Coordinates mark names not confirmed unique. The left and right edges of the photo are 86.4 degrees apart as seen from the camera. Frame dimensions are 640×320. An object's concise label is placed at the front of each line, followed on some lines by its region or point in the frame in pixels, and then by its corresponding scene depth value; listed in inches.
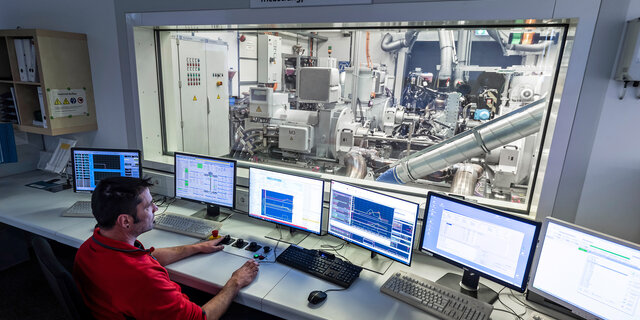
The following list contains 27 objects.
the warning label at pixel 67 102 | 92.6
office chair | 44.9
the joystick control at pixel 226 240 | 71.7
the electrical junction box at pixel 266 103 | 124.1
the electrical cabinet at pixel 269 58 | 209.2
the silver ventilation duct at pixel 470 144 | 77.7
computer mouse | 53.3
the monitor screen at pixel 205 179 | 78.4
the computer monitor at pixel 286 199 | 69.4
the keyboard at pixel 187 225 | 74.4
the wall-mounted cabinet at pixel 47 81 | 90.4
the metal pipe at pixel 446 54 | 197.8
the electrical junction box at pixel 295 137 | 120.3
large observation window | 80.5
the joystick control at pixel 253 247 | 69.3
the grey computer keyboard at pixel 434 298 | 51.8
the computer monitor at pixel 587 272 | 43.0
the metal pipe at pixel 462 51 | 208.4
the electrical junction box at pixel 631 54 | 48.9
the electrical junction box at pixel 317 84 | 114.1
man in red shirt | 47.3
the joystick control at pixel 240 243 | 70.6
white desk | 53.2
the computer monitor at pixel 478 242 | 51.3
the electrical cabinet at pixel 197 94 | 107.1
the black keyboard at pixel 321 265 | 60.0
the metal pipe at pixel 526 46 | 161.0
